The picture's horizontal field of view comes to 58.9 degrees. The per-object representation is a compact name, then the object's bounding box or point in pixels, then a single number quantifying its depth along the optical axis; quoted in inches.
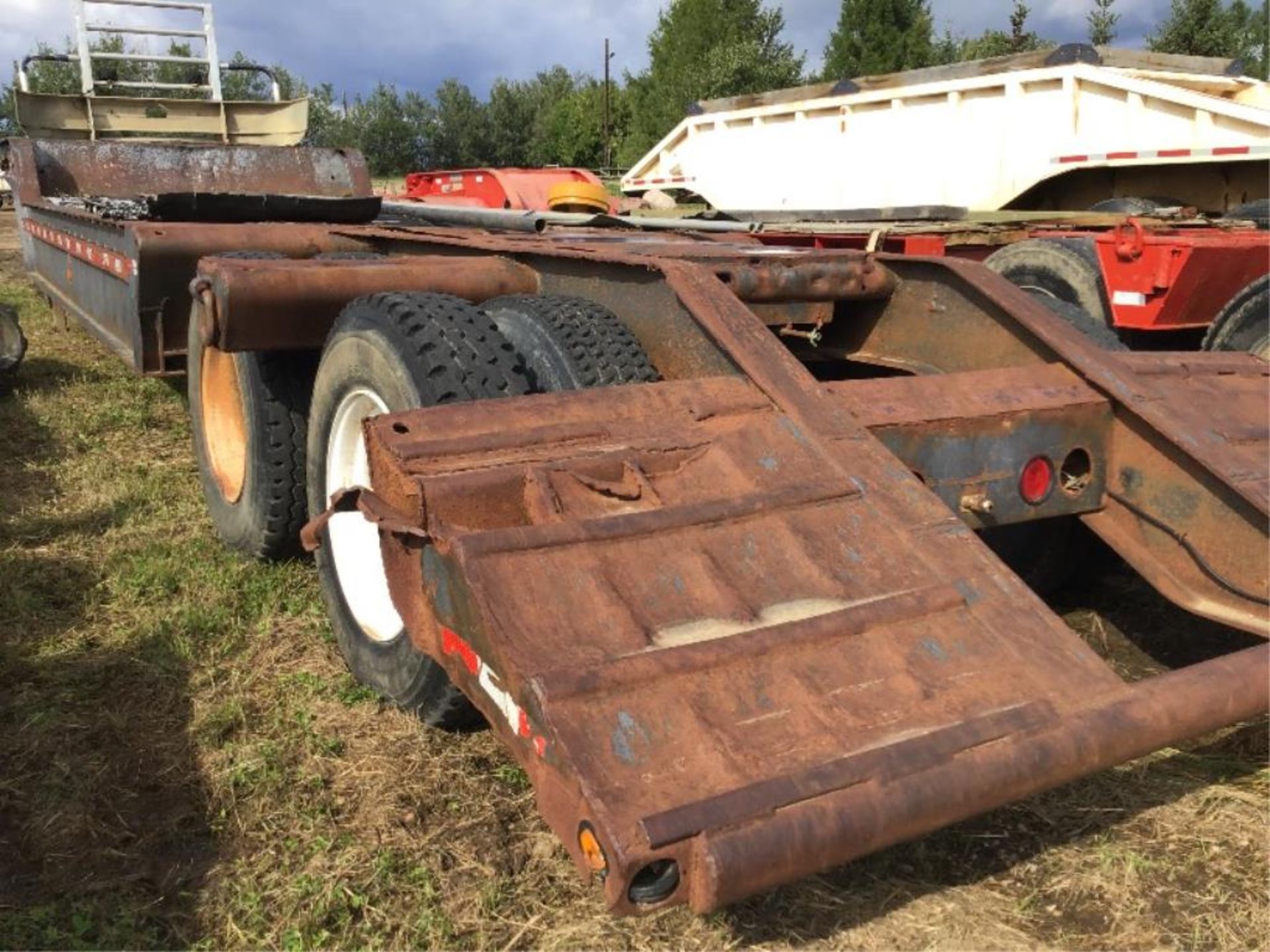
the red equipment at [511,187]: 450.3
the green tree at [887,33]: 1412.4
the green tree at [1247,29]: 1314.0
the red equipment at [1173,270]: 208.1
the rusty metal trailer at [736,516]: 64.4
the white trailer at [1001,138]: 320.5
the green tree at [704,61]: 1503.4
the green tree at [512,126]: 2444.6
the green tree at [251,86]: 1343.5
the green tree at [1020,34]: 1359.5
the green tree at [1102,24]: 1406.9
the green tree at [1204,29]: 1311.5
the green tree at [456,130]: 2410.2
